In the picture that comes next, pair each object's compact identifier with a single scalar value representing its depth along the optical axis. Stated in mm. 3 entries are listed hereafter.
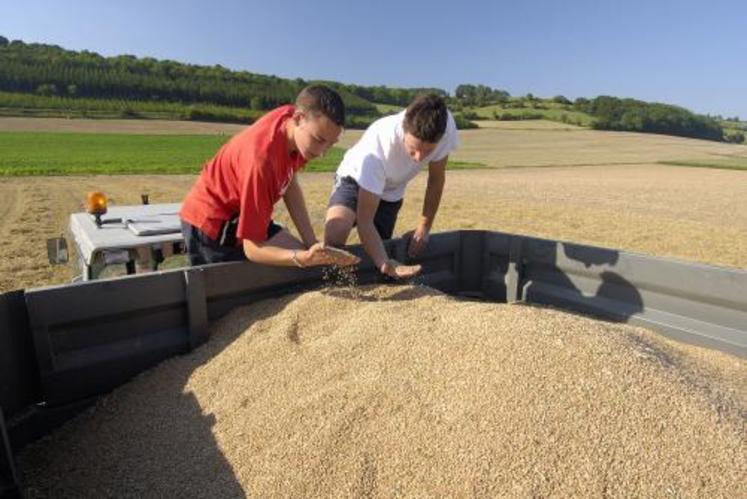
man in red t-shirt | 2764
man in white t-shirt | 3195
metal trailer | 2383
